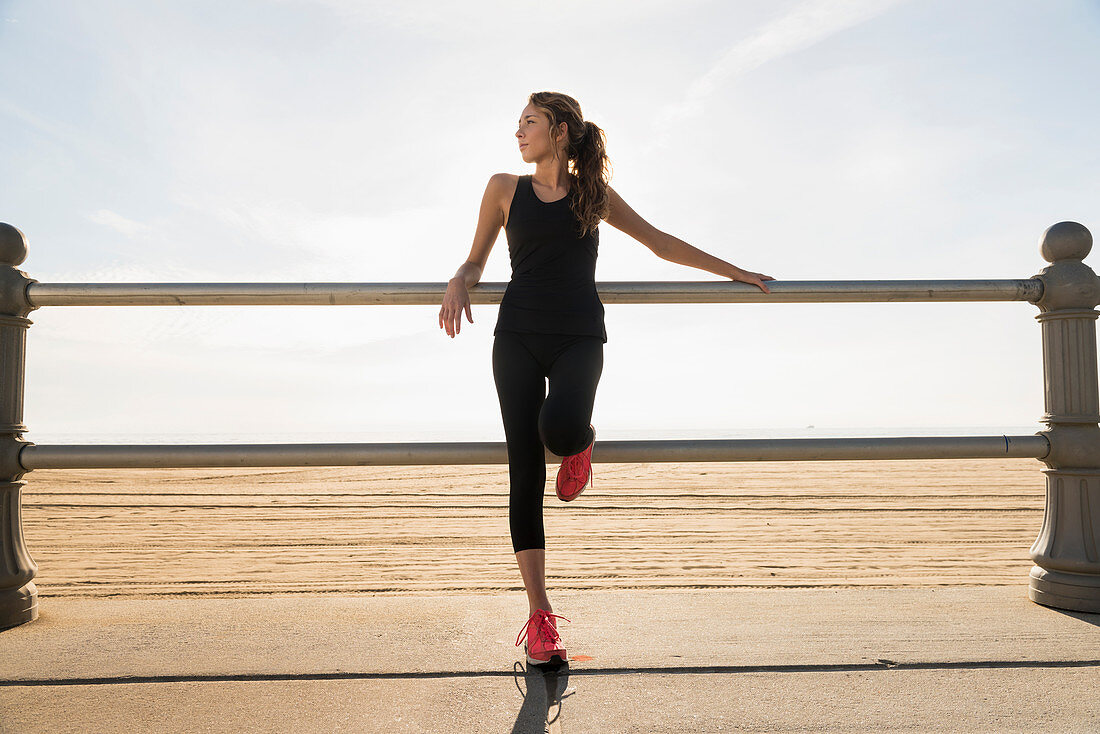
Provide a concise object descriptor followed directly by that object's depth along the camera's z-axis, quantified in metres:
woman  2.12
